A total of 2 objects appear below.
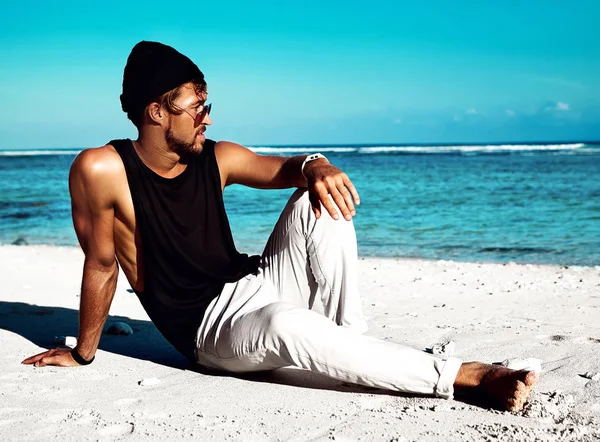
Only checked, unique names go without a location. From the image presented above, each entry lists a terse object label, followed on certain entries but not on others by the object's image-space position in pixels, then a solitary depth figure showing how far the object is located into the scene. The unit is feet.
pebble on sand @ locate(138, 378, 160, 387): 10.63
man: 10.34
